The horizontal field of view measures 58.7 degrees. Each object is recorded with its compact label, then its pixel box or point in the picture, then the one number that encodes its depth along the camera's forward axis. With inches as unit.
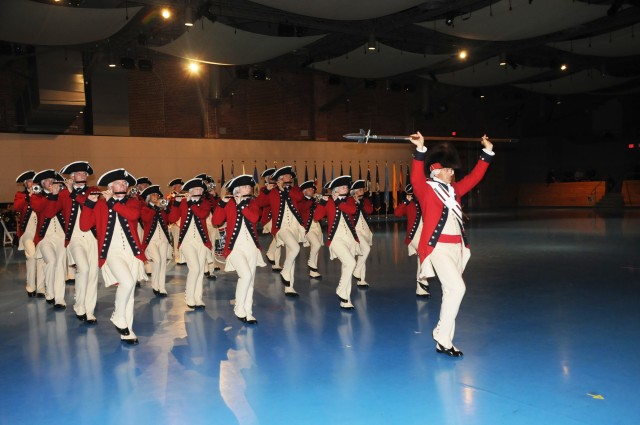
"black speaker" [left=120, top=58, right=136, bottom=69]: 732.0
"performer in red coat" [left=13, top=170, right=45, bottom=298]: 354.6
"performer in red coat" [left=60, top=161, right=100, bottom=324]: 289.4
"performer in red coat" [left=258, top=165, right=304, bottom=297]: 371.6
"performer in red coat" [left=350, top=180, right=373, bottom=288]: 358.6
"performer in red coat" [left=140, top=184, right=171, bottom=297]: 359.9
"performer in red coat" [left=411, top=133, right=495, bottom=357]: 221.9
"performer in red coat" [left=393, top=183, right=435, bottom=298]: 364.8
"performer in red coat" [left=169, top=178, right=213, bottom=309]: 316.8
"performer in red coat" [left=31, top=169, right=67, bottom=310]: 320.2
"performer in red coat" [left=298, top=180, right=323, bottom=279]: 408.3
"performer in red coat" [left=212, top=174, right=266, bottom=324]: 283.3
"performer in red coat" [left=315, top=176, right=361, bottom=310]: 313.3
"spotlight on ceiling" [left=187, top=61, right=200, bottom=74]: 853.7
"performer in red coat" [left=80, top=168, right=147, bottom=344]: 250.5
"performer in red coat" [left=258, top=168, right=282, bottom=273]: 427.2
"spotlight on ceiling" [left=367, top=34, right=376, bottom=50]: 660.7
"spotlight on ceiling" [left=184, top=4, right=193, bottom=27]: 516.4
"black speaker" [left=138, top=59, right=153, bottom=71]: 756.0
